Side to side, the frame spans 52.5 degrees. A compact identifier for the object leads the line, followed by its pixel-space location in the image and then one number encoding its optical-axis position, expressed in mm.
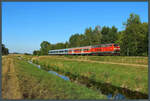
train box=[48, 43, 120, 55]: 45172
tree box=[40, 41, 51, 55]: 103000
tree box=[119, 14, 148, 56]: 39469
